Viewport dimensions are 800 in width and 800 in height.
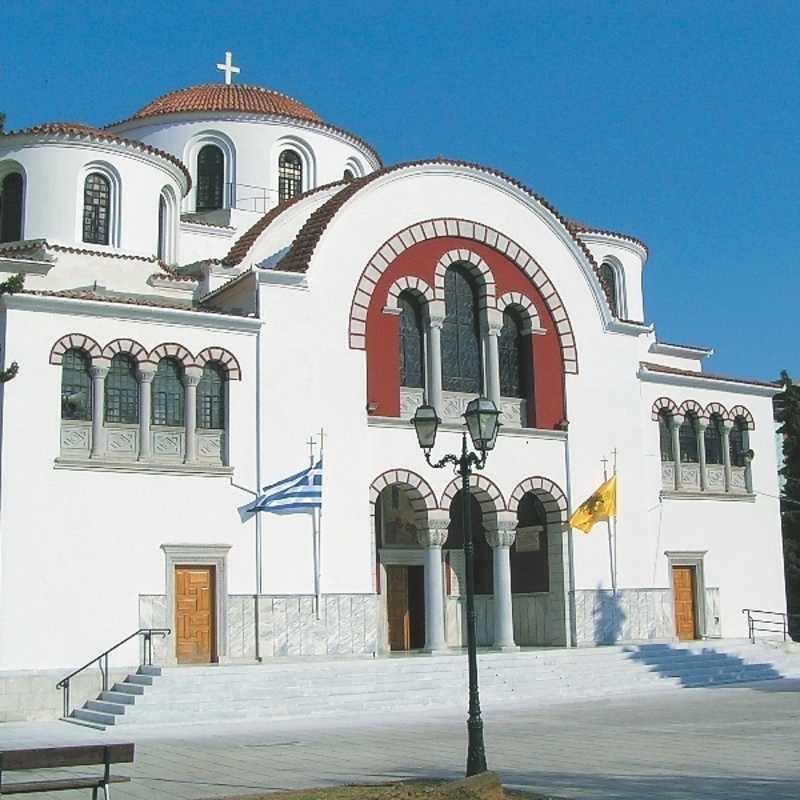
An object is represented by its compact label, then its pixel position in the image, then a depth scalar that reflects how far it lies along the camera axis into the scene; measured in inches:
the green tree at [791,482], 1428.4
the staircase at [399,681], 774.5
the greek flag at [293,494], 908.0
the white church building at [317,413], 847.7
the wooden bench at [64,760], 412.2
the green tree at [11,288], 632.4
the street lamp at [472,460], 488.4
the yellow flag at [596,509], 1047.0
